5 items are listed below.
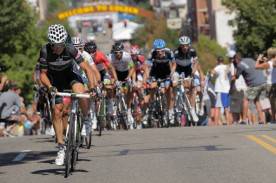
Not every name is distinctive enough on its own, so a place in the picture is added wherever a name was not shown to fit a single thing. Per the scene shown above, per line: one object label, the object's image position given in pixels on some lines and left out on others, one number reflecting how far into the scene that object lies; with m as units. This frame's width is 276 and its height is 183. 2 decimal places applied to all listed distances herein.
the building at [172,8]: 142.88
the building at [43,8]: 153.44
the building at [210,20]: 103.31
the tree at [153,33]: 114.44
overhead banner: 134.00
